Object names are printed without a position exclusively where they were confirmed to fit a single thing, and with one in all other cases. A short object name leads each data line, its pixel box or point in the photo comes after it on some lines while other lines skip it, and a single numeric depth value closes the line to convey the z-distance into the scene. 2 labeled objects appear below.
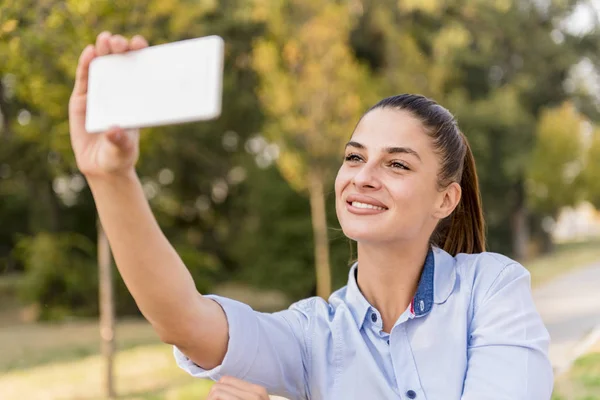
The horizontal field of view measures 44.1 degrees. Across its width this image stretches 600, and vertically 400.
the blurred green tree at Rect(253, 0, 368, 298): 8.60
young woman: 1.47
